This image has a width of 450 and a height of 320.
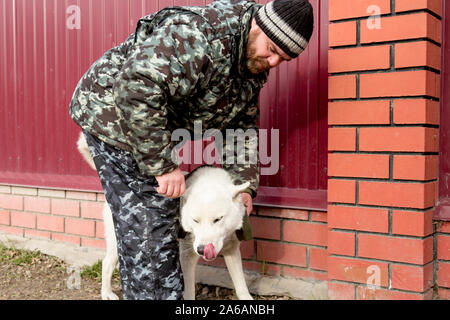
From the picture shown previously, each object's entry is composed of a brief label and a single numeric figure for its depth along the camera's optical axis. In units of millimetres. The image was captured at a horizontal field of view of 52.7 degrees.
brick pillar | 2514
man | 2188
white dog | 2631
